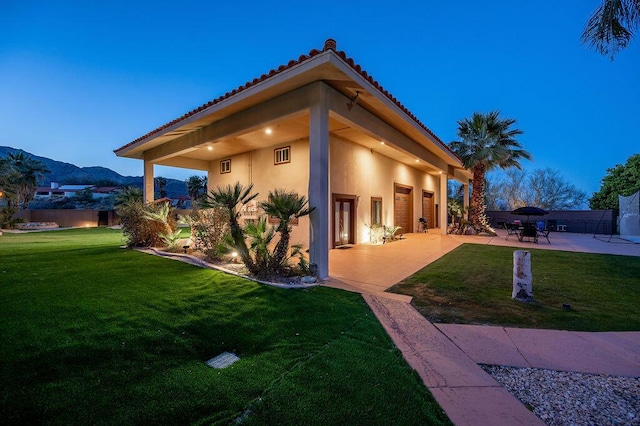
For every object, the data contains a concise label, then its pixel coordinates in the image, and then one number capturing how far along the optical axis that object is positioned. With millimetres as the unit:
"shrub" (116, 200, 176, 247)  9641
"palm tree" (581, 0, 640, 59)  5668
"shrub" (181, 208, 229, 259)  7828
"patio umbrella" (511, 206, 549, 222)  13385
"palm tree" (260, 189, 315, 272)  5703
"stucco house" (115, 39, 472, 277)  5988
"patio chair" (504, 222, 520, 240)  15333
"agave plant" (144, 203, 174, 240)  9547
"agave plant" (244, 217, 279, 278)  5844
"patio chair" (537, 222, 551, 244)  19700
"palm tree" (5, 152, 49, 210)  29734
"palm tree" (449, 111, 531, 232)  16344
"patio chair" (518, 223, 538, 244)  13148
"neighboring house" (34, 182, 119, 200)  67000
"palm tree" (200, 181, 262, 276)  6004
